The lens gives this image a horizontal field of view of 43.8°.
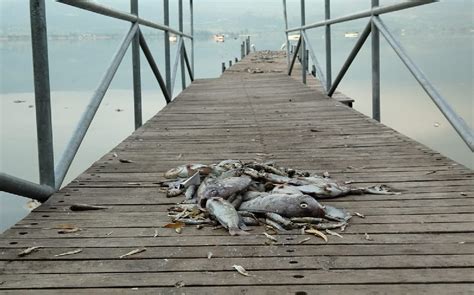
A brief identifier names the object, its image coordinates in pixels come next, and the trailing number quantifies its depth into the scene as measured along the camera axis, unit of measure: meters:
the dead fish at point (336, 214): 2.28
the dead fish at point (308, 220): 2.22
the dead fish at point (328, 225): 2.16
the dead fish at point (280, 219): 2.18
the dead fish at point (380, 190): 2.64
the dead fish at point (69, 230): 2.16
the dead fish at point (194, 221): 2.26
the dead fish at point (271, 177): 2.69
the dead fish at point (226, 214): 2.15
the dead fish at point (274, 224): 2.17
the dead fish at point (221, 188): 2.46
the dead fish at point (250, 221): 2.24
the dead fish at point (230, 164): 2.89
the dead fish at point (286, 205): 2.29
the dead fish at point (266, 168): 2.87
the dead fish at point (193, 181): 2.73
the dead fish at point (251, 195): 2.48
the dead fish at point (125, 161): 3.40
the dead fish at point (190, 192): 2.61
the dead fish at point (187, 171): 2.87
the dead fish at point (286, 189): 2.47
